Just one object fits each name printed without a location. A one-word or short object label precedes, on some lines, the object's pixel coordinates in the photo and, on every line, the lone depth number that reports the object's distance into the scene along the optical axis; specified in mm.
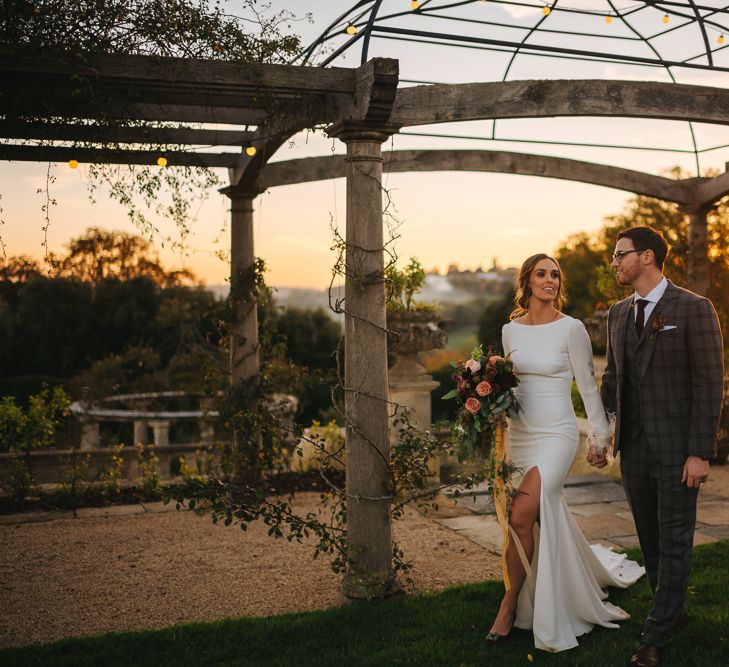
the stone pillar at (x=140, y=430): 11430
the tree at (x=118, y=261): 16503
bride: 4027
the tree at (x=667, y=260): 8508
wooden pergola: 4312
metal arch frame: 6160
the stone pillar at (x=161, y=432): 11273
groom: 3635
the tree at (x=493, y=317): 20062
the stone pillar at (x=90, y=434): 11562
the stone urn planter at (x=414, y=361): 8312
